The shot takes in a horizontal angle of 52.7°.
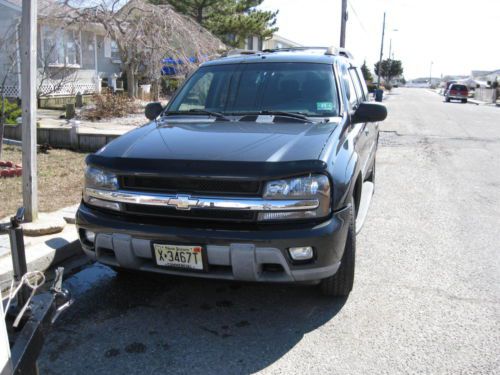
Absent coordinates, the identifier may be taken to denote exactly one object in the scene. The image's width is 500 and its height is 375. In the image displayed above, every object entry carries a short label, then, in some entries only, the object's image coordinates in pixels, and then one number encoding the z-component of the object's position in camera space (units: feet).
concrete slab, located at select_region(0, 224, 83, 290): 13.16
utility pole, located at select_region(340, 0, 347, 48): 79.20
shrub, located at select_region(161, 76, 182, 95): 73.25
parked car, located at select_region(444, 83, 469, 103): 137.49
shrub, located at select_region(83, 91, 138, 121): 46.50
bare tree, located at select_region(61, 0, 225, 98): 56.54
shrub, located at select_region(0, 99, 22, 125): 30.81
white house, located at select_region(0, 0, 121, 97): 57.00
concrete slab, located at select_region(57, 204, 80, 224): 17.22
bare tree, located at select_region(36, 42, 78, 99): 61.05
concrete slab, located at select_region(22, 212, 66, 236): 15.71
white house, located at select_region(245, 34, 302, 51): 164.27
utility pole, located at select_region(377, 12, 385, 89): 178.50
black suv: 10.29
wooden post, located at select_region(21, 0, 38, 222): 15.71
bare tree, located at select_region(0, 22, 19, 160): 49.56
